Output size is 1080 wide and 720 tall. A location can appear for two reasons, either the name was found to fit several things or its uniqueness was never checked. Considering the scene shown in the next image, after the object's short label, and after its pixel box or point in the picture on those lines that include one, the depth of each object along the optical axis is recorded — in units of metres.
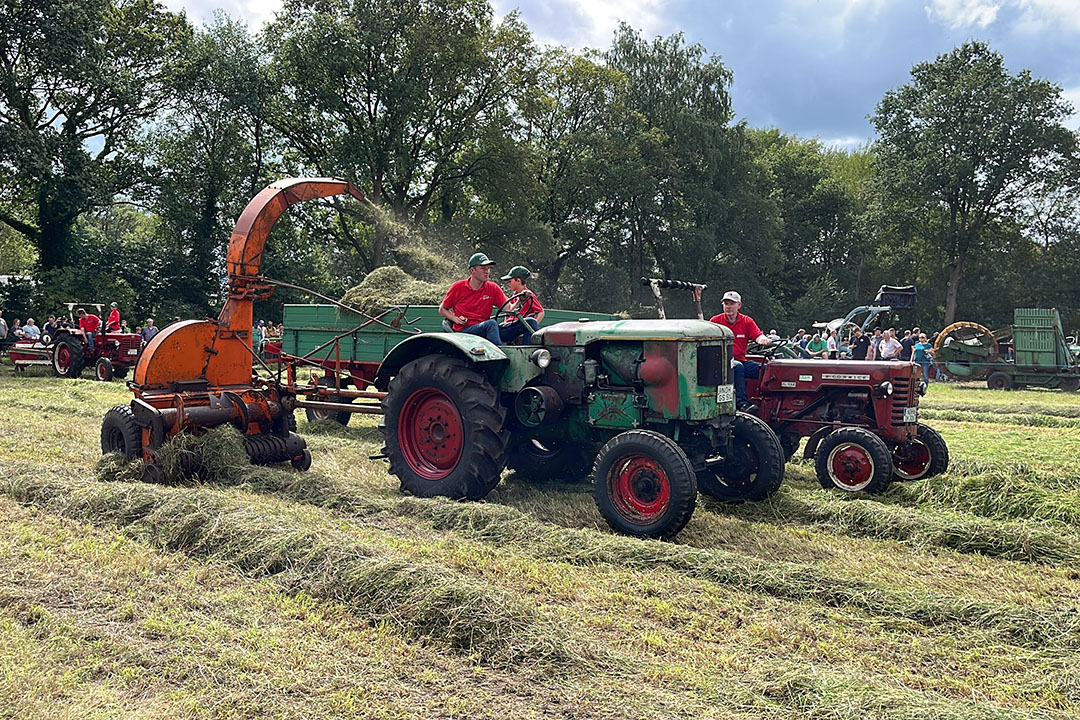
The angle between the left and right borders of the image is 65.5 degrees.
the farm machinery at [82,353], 16.31
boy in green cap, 6.56
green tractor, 5.23
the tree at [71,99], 20.75
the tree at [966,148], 31.17
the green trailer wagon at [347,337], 8.79
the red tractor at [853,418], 6.75
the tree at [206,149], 24.73
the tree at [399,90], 25.77
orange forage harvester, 6.21
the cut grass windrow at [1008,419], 12.40
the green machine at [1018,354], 19.91
